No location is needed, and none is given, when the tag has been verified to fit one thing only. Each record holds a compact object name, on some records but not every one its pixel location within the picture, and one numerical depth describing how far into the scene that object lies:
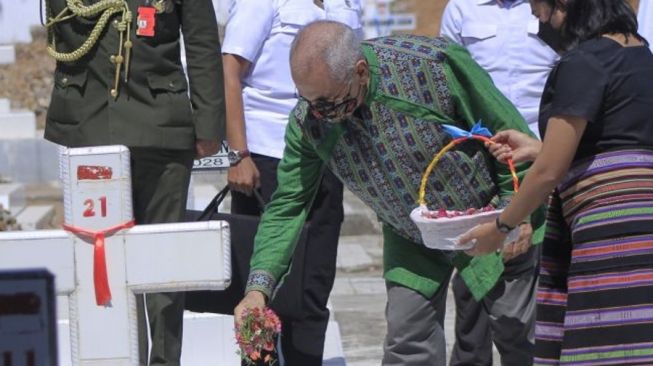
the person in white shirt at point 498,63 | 9.86
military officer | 8.54
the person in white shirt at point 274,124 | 9.50
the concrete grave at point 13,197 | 18.53
